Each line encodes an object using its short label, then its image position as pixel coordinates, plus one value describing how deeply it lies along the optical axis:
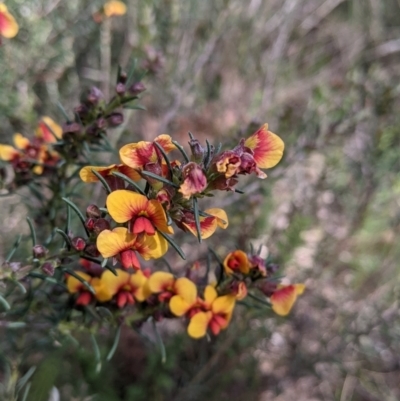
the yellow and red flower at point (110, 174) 0.13
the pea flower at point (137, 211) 0.12
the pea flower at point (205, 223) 0.12
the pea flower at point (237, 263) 0.14
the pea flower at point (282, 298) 0.15
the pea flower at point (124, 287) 0.15
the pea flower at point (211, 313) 0.15
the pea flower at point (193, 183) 0.12
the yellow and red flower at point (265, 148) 0.12
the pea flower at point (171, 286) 0.15
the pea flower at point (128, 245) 0.12
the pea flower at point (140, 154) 0.12
